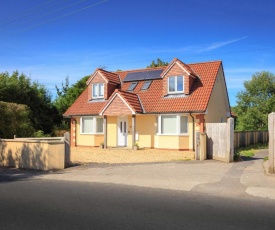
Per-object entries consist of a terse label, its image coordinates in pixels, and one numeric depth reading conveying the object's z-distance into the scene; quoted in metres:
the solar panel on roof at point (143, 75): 21.33
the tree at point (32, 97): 23.72
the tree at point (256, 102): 31.78
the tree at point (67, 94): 31.31
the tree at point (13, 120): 16.92
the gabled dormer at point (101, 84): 21.55
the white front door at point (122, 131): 20.60
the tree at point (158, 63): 38.61
